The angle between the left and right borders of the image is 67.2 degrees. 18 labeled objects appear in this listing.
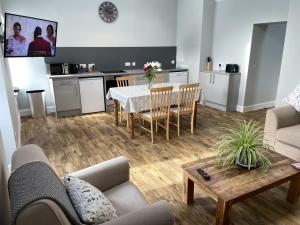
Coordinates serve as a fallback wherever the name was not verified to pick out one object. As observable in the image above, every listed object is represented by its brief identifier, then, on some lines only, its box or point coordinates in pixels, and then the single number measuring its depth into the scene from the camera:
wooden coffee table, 1.74
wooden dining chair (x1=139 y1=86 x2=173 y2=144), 3.50
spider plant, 1.99
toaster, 5.17
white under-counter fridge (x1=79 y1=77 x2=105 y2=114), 5.05
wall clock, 5.34
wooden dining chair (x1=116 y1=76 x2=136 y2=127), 4.51
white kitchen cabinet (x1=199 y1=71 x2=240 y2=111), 5.16
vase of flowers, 3.88
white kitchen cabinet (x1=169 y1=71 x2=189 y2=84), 6.01
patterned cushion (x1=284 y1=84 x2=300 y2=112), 3.08
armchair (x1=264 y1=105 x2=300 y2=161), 2.75
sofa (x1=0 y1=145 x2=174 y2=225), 0.92
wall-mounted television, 2.70
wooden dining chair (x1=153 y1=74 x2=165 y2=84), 4.81
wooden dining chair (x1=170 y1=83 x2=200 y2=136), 3.77
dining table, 3.55
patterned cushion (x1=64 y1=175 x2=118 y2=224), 1.17
